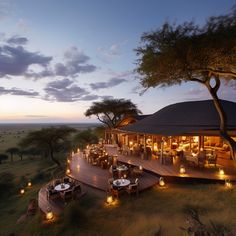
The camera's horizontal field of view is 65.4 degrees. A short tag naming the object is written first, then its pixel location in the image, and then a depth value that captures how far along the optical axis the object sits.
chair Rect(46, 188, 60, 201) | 10.89
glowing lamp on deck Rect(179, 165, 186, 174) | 12.75
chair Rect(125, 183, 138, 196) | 10.63
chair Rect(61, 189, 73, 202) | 10.59
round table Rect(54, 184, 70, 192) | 10.85
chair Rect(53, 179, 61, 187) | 12.13
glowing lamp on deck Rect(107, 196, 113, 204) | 9.93
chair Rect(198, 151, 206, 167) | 14.15
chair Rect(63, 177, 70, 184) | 12.33
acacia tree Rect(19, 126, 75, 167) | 25.00
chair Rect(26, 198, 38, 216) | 11.40
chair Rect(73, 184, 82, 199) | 10.85
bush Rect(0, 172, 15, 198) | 19.42
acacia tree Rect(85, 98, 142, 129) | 33.06
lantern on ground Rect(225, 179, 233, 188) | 10.79
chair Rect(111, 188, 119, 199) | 10.50
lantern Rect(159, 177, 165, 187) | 11.74
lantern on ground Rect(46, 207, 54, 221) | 9.18
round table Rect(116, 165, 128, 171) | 13.46
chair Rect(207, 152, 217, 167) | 13.99
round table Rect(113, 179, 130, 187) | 10.72
